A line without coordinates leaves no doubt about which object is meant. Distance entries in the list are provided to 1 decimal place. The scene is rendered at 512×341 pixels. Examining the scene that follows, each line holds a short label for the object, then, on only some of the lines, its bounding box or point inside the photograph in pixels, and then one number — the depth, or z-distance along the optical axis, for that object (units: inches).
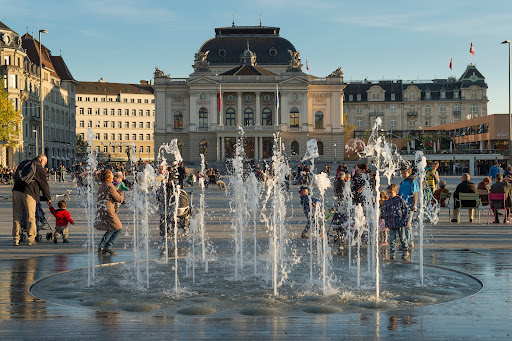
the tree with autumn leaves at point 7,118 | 2116.6
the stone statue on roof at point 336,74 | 3678.6
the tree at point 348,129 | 4306.1
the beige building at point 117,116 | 5428.2
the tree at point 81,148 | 4822.8
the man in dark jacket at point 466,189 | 738.8
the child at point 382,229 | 562.9
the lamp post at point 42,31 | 1520.4
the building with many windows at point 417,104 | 4532.5
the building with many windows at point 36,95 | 2930.6
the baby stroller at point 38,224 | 559.2
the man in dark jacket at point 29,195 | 547.2
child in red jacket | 570.7
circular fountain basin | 322.0
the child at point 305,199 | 567.2
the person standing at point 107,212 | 500.4
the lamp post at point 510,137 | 1611.5
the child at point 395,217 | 480.7
